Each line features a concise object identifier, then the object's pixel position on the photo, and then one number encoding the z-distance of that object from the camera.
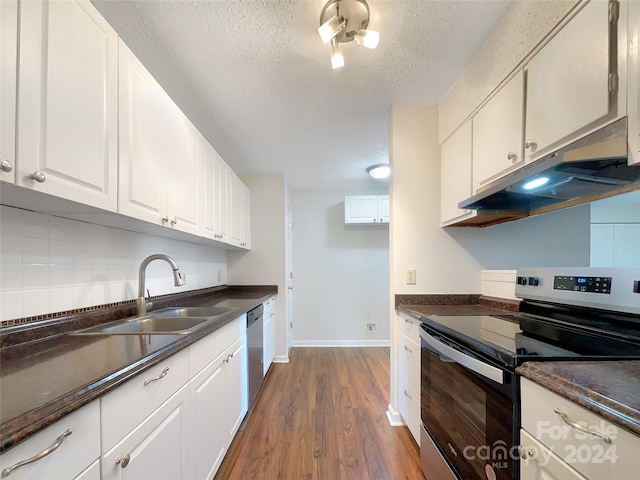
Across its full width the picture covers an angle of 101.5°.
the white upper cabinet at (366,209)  3.76
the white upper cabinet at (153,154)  1.14
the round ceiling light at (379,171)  3.10
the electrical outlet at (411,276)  1.99
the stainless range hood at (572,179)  0.85
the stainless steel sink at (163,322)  1.23
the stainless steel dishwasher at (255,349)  2.11
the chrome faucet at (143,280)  1.55
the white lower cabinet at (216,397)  1.22
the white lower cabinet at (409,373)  1.62
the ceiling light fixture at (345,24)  1.18
